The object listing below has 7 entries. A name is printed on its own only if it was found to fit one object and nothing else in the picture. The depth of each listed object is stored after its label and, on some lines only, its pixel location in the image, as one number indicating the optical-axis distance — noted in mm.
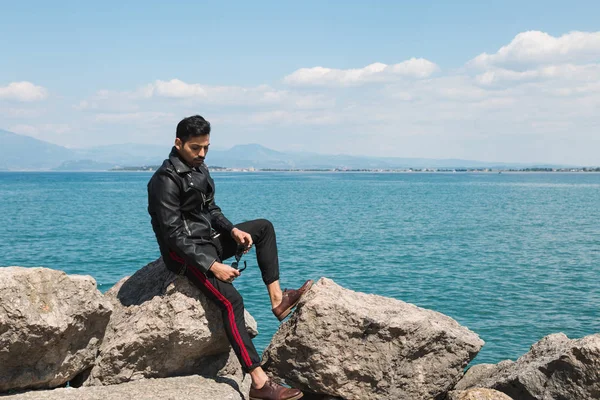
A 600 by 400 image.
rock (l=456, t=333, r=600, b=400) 7695
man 7070
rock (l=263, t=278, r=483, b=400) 7598
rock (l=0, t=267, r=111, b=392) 6438
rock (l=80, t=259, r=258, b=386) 7363
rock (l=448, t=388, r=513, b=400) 7867
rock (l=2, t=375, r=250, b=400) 6715
